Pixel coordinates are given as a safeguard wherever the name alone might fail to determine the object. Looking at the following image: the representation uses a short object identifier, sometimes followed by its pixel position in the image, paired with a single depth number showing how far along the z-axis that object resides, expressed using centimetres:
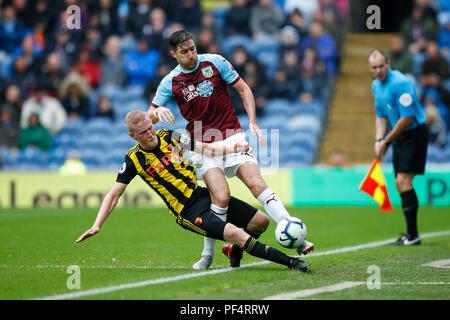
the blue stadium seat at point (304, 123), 3550
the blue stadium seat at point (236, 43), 3900
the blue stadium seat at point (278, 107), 3659
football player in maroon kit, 1449
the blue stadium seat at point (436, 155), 3309
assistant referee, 1867
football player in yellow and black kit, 1343
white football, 1354
